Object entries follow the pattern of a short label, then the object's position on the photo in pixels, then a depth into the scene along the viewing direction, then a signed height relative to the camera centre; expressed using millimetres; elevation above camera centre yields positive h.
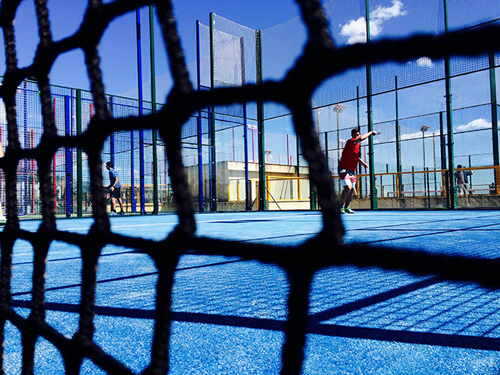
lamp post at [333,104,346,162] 11930 +2391
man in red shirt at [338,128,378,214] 5281 +370
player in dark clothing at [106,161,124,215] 7766 +320
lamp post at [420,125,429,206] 10398 +1534
